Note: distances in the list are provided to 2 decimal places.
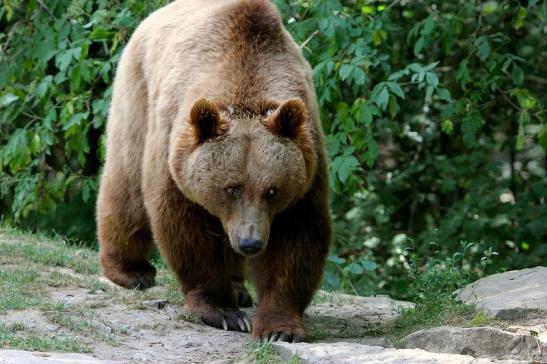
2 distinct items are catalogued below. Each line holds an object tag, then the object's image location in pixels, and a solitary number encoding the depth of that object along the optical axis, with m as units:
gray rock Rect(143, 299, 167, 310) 12.90
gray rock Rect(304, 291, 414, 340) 12.91
